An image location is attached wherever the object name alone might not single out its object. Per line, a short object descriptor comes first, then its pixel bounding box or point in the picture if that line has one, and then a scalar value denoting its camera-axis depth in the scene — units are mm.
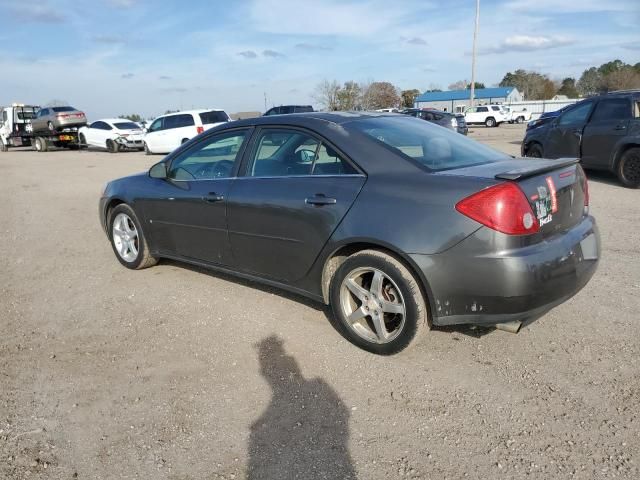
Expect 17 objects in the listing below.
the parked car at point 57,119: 26328
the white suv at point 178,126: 19375
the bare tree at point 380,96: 69144
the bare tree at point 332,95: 64062
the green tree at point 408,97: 91362
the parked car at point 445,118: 23641
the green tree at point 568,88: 106312
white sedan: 24031
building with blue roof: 80688
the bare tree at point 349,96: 64481
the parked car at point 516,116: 44156
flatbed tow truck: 26953
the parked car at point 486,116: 42969
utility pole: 42750
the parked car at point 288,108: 23766
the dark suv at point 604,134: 9047
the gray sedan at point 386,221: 2908
